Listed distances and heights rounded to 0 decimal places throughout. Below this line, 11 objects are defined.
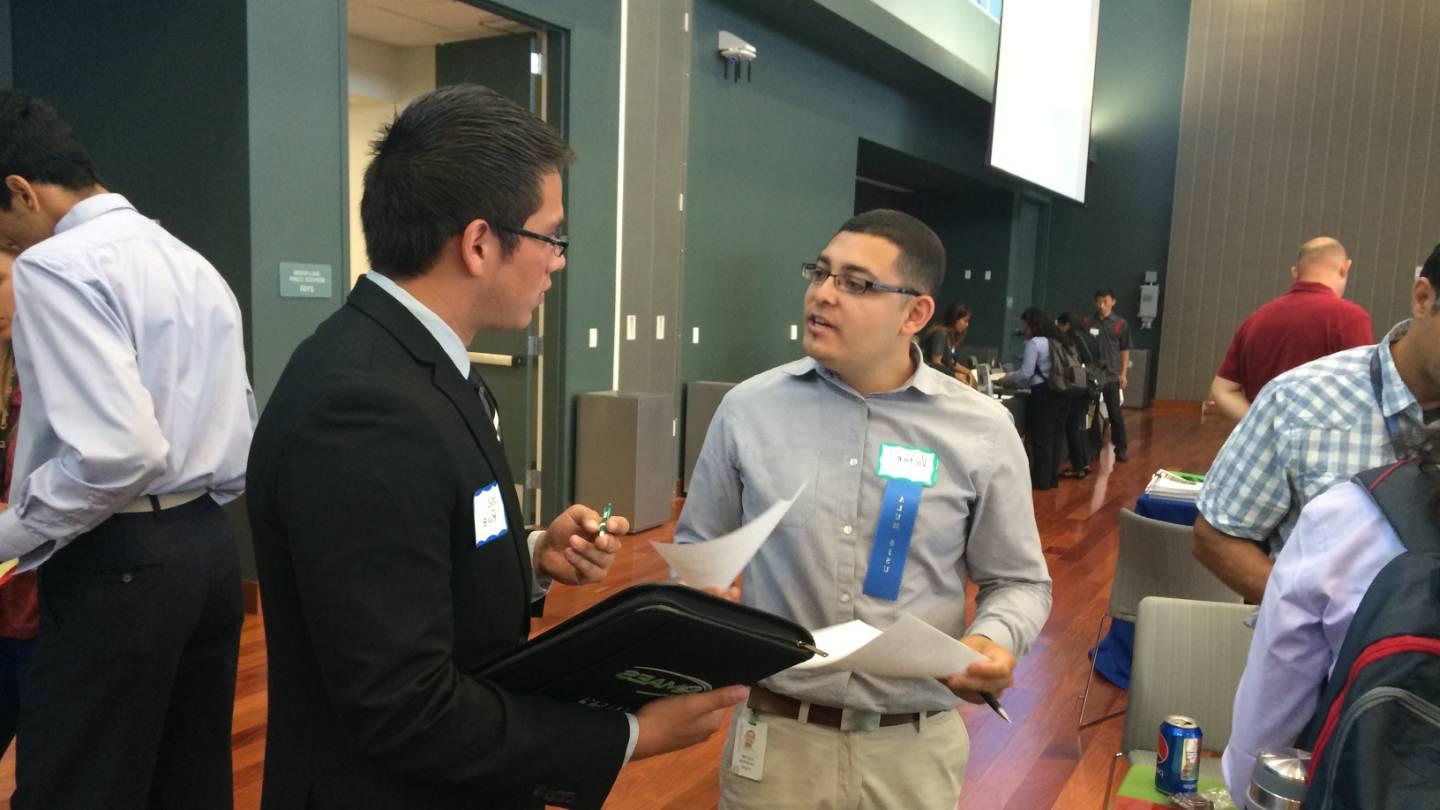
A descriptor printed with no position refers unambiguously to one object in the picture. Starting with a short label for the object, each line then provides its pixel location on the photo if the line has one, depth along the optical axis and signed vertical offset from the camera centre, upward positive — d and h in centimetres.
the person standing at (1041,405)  762 -69
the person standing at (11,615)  190 -65
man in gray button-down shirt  158 -34
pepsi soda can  160 -71
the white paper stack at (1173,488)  404 -69
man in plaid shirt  171 -19
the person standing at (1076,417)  825 -83
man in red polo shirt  407 -1
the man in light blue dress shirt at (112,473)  169 -34
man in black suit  95 -23
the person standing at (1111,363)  873 -39
